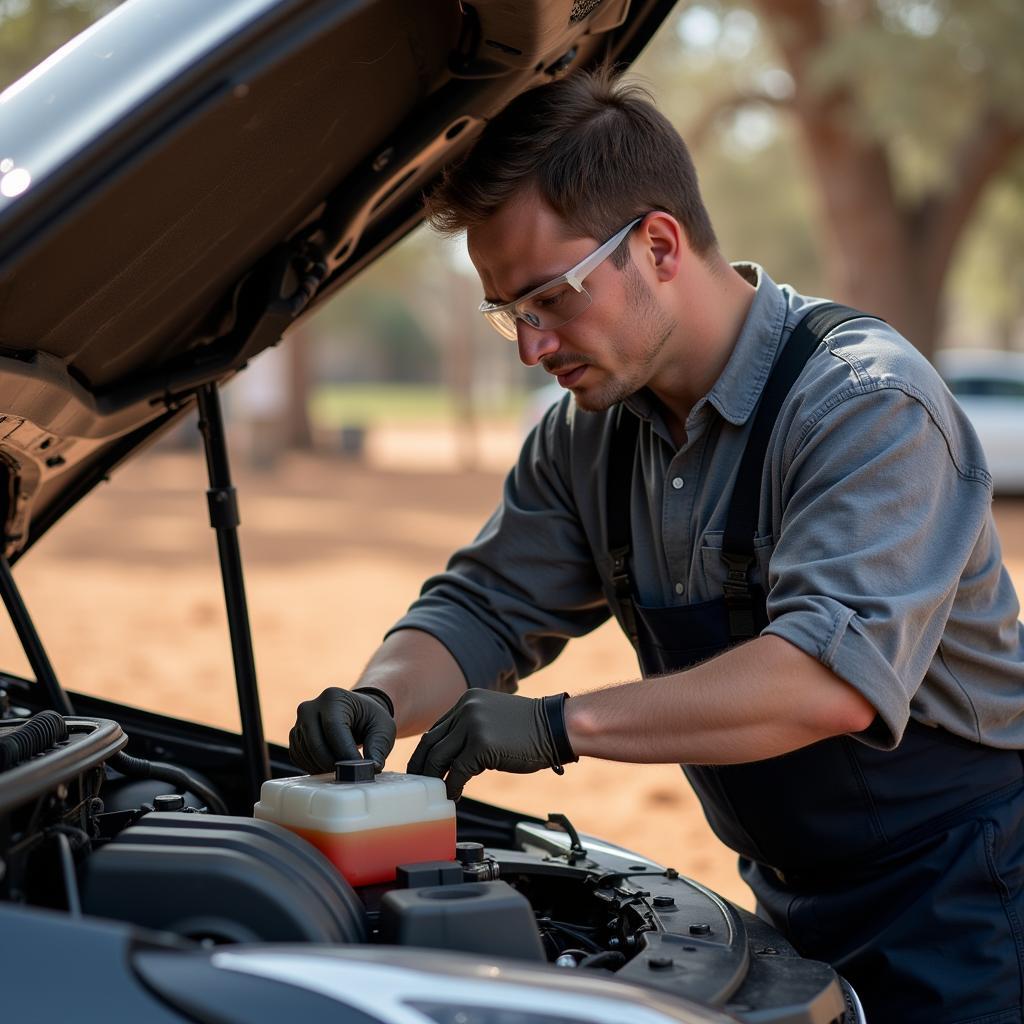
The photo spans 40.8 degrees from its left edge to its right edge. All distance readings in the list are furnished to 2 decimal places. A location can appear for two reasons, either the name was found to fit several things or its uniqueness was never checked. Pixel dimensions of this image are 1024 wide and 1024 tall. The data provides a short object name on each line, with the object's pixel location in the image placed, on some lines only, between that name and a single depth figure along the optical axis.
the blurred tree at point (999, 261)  21.89
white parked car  14.21
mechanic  1.68
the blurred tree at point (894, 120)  13.22
